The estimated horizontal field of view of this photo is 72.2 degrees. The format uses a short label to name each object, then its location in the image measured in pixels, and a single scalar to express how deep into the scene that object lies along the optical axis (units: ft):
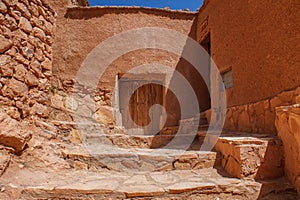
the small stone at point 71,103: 16.53
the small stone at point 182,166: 8.93
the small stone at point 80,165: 8.75
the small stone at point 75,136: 11.07
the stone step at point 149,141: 12.41
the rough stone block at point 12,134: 6.91
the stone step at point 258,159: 7.30
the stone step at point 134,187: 6.26
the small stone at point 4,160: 6.54
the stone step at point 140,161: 8.84
